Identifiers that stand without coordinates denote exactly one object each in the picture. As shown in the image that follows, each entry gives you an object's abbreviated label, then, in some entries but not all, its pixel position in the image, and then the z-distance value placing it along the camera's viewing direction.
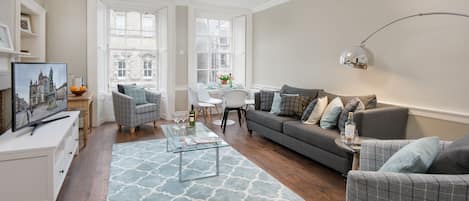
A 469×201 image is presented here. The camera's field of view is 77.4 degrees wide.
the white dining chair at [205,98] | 6.12
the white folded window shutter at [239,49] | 7.01
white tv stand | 2.12
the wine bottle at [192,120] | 3.58
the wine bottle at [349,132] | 2.55
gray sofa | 3.07
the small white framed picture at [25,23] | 4.27
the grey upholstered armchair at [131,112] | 4.98
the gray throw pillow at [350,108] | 3.38
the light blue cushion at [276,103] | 4.51
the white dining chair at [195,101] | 5.86
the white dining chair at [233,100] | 5.31
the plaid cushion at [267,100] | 4.88
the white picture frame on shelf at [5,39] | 3.03
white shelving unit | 4.43
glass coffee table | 3.08
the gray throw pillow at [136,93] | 5.34
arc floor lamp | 3.73
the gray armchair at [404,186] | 1.39
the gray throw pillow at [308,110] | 4.02
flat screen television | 2.43
